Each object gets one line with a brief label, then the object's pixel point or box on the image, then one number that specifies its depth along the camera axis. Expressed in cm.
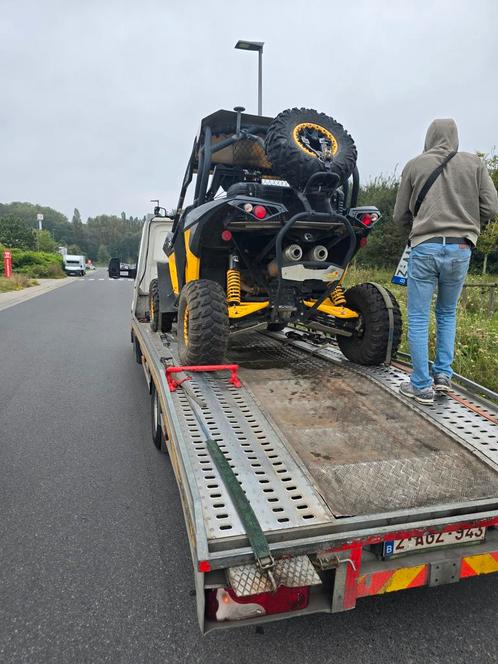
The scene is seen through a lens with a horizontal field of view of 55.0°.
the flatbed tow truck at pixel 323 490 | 183
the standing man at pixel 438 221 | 325
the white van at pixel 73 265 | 4262
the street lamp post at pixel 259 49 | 708
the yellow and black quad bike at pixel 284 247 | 391
